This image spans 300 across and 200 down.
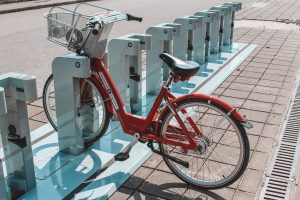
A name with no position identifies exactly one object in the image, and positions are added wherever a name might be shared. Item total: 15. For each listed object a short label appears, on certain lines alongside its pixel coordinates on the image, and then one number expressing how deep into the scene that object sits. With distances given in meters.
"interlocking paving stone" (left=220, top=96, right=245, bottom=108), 5.42
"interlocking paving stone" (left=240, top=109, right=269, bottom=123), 4.96
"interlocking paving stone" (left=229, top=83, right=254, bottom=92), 6.06
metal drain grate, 3.47
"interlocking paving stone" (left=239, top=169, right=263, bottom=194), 3.50
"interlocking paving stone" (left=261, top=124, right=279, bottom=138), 4.53
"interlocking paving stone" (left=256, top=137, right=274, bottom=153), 4.20
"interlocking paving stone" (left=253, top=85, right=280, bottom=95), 5.94
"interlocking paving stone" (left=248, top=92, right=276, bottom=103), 5.62
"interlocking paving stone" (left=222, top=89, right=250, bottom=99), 5.76
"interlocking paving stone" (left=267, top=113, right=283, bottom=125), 4.89
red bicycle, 3.35
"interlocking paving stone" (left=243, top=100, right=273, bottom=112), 5.29
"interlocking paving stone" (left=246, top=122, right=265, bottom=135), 4.59
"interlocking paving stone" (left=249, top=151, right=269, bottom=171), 3.85
